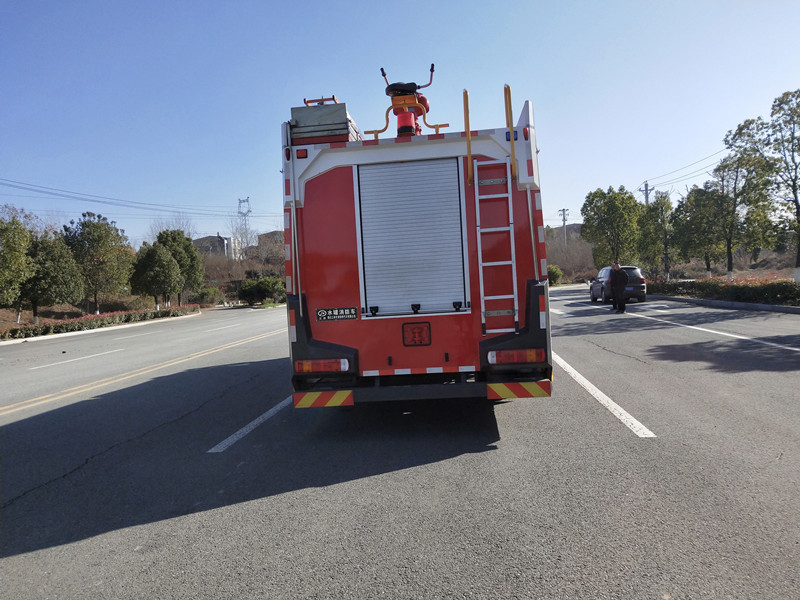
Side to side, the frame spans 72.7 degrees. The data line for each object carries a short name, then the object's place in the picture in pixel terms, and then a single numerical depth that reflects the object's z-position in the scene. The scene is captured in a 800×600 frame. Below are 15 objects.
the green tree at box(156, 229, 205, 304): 42.38
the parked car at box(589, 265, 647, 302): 23.50
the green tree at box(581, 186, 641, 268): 33.78
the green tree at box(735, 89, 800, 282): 20.23
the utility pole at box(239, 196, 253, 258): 73.62
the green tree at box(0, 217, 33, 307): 22.41
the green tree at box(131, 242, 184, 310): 37.38
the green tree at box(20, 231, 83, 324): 26.58
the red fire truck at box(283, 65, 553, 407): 5.23
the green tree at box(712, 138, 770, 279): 21.44
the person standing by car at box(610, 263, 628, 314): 18.33
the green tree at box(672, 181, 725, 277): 24.12
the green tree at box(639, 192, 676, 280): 30.89
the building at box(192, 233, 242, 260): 75.93
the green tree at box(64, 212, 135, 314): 32.22
